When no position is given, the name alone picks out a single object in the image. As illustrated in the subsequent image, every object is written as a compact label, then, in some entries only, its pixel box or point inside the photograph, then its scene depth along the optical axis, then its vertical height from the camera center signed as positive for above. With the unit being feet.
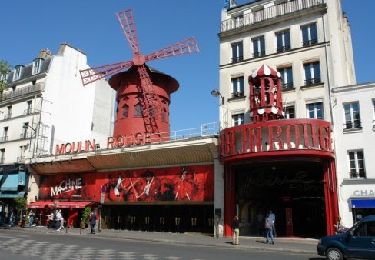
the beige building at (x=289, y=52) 67.82 +29.33
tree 84.33 +30.05
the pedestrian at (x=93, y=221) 75.87 -0.51
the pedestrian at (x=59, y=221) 84.53 -0.64
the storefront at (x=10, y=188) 104.94 +7.49
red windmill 97.96 +31.26
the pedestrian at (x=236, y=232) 56.59 -1.63
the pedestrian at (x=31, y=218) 94.68 -0.13
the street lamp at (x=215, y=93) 73.61 +22.15
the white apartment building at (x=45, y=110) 106.73 +29.23
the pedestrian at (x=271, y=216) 59.72 +0.61
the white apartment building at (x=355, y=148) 60.49 +10.79
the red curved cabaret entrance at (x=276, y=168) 60.70 +8.72
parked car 34.73 -1.86
